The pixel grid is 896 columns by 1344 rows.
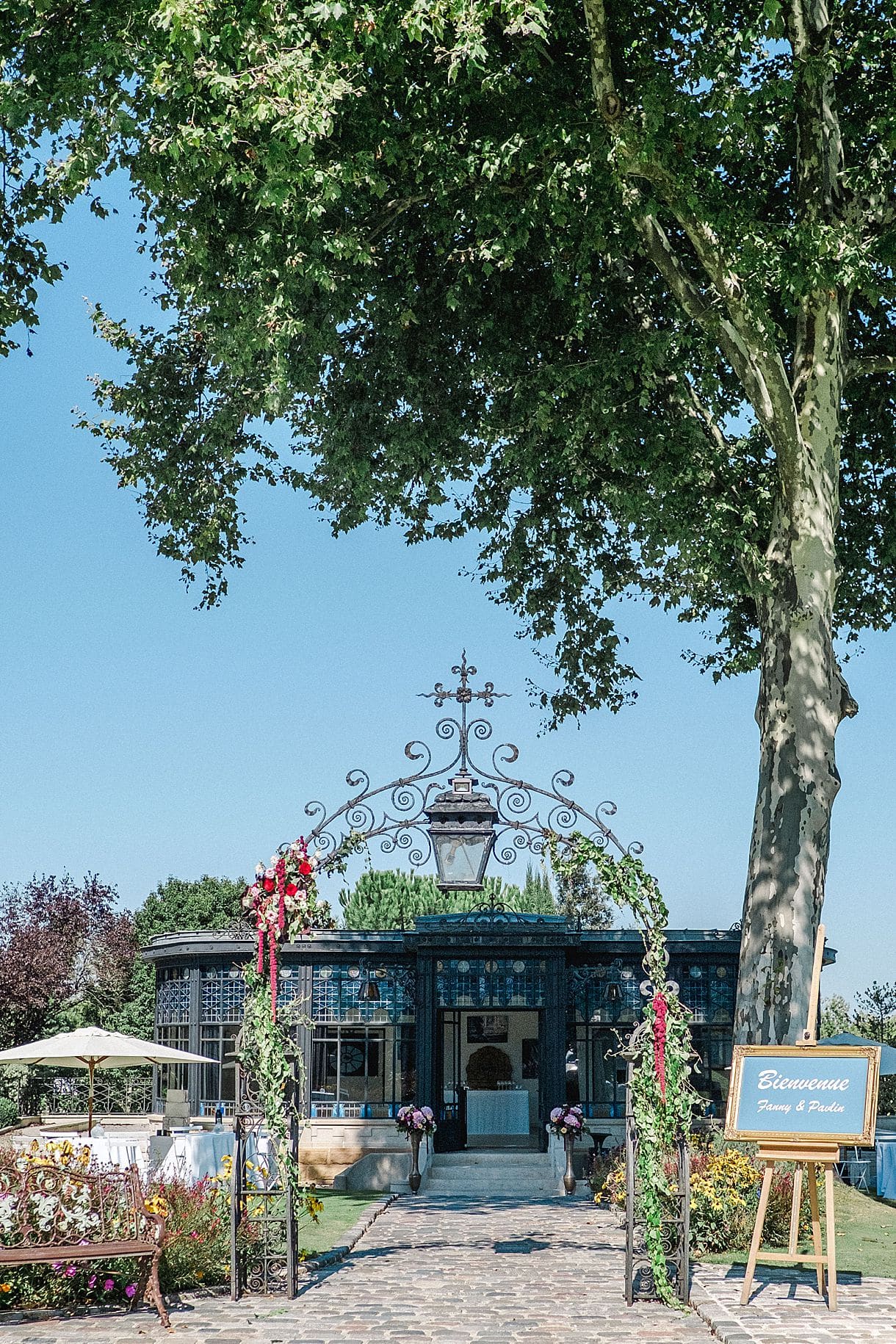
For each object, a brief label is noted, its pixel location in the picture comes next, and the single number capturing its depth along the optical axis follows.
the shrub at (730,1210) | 11.84
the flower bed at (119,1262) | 9.11
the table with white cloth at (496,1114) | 22.67
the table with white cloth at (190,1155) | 14.18
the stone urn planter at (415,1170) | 17.97
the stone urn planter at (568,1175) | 17.78
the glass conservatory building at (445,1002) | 20.67
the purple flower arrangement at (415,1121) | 17.89
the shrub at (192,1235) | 9.84
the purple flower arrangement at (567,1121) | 17.77
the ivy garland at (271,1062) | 10.14
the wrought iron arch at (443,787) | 11.43
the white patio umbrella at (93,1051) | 16.61
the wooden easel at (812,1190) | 9.12
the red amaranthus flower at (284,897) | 10.54
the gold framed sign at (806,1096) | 9.49
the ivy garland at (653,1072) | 9.69
